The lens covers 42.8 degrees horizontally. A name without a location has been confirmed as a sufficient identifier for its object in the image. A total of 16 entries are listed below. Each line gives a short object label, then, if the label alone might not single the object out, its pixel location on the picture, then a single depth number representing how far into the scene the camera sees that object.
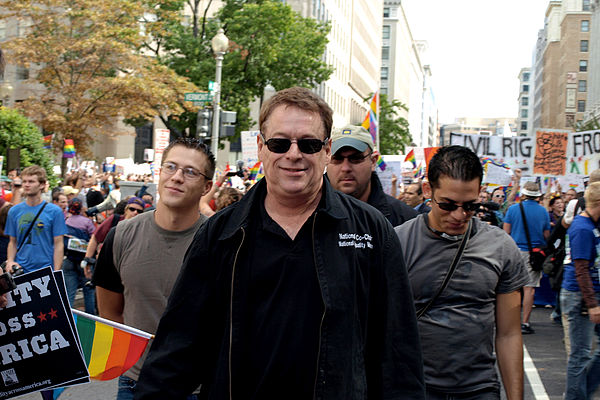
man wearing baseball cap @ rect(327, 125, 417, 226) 5.06
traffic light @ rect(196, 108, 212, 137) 18.11
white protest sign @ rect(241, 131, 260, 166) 18.94
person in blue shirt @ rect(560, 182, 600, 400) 5.99
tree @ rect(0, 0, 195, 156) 28.27
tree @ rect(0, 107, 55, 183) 27.59
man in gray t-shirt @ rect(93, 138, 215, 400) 4.07
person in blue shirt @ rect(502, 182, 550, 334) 11.12
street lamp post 20.11
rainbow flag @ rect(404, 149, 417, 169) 27.66
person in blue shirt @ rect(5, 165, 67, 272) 8.12
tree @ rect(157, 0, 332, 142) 37.88
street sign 17.33
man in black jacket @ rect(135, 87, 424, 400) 2.45
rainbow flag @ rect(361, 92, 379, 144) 15.57
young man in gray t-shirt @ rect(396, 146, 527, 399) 3.55
